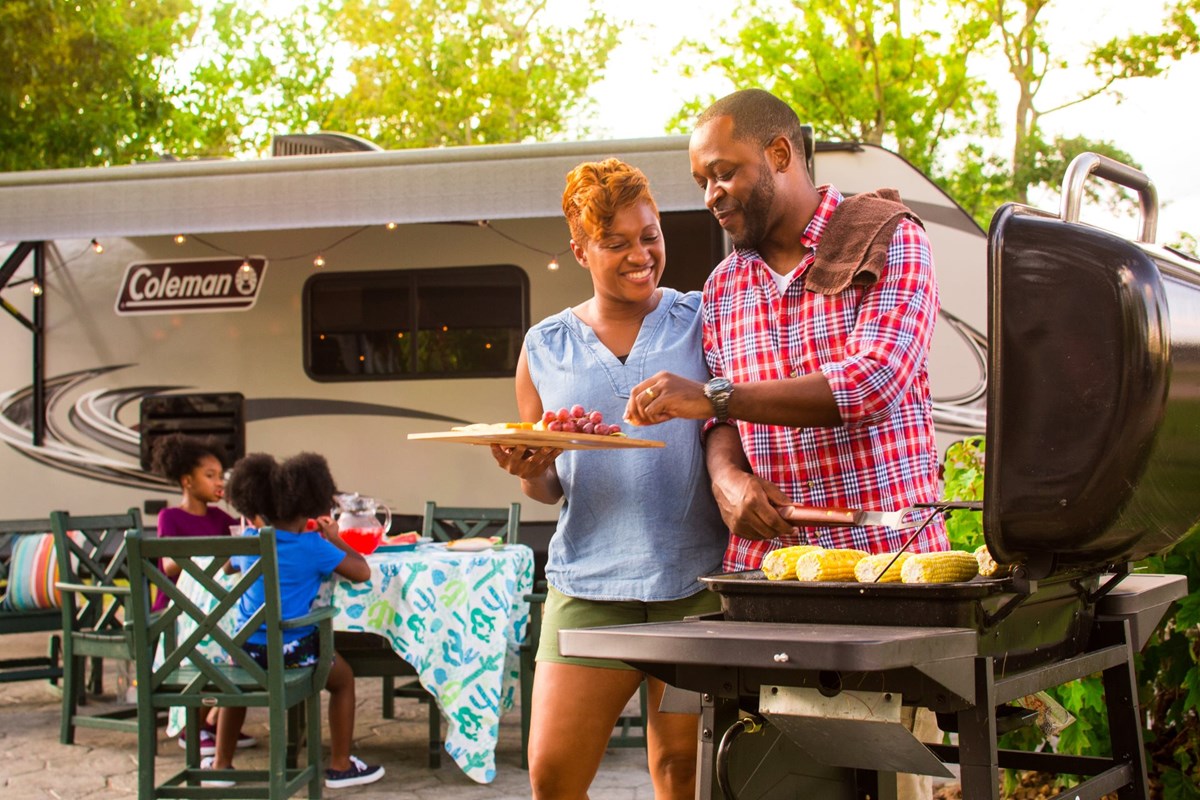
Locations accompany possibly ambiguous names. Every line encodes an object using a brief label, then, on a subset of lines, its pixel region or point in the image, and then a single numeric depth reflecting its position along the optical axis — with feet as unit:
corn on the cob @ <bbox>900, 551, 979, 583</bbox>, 6.29
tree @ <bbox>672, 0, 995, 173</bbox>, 66.80
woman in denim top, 8.39
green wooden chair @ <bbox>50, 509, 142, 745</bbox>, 18.42
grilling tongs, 7.25
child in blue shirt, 16.03
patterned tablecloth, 16.34
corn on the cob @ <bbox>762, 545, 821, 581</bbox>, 6.75
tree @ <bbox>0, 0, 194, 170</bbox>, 47.75
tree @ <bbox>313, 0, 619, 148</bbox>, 80.18
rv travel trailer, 25.32
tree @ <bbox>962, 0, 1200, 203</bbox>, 65.16
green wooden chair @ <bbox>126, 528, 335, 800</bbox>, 14.34
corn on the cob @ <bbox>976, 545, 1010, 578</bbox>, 6.48
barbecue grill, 5.71
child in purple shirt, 20.16
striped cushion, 21.20
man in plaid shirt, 7.54
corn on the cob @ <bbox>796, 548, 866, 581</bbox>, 6.59
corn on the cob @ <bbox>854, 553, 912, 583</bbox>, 6.50
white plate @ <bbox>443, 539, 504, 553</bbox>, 18.59
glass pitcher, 18.52
